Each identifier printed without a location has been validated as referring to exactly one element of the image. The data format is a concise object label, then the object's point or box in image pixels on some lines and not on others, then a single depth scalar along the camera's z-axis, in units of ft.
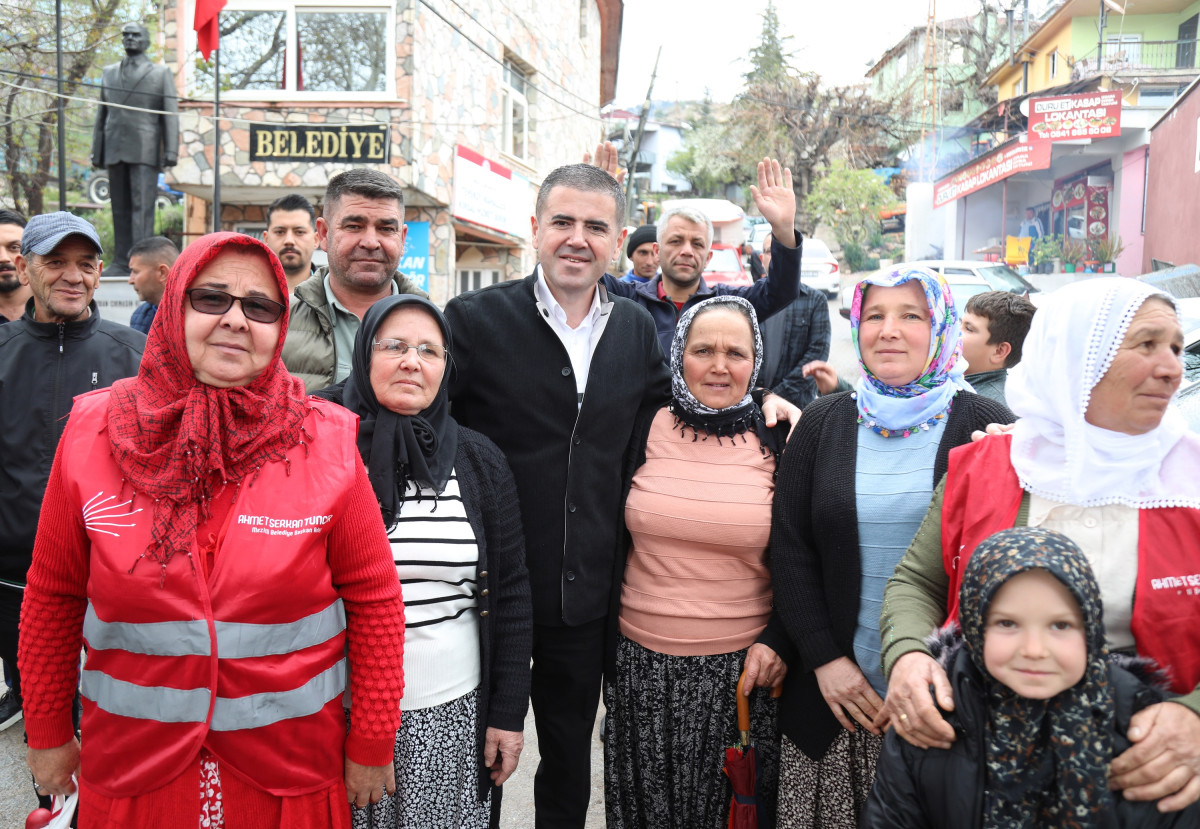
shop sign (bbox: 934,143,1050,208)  60.95
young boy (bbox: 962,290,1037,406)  12.89
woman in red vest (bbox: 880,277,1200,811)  5.43
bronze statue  24.79
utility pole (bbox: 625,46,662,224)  58.75
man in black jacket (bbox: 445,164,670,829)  8.73
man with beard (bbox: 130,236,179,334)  16.84
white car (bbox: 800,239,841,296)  61.77
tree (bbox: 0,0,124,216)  43.32
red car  47.80
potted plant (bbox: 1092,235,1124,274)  56.39
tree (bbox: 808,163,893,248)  94.63
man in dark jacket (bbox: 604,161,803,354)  10.99
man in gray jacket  9.97
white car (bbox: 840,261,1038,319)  43.52
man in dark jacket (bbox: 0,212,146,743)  10.19
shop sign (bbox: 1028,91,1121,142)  56.18
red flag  24.80
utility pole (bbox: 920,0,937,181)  102.68
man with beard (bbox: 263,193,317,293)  14.84
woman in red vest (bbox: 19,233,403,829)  5.57
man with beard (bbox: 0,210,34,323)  14.15
